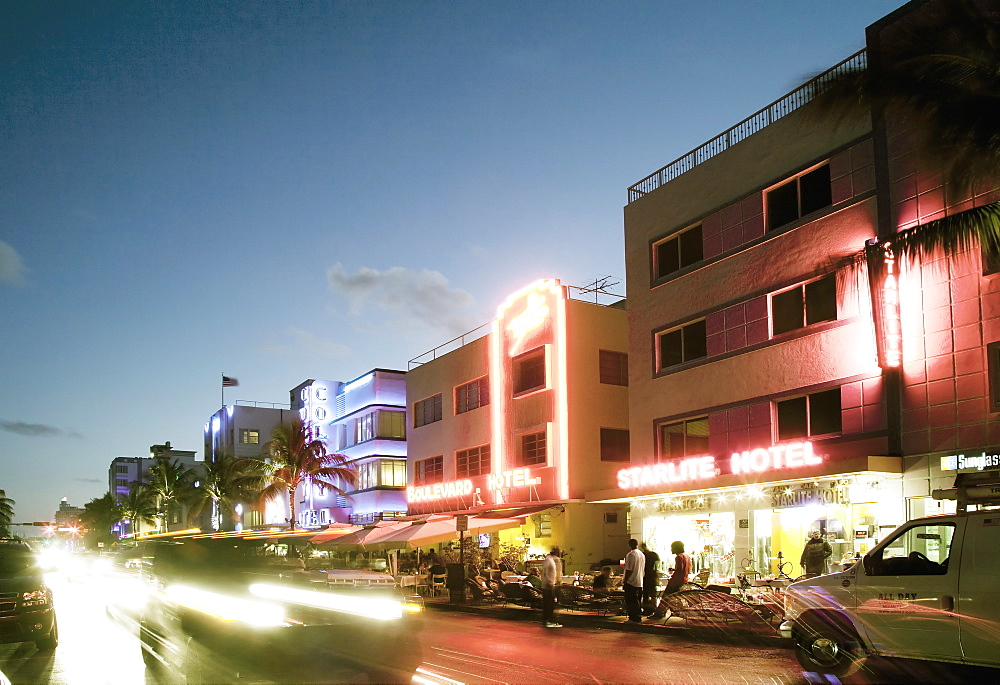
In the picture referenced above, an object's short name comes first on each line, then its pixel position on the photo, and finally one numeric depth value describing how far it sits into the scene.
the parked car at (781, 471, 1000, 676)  9.56
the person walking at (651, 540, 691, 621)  19.09
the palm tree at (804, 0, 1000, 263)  14.50
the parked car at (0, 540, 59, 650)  14.37
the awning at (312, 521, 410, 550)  30.84
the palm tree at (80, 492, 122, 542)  155.06
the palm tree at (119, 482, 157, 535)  124.33
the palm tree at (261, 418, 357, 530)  52.44
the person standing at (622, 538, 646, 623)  19.31
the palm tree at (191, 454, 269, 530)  64.19
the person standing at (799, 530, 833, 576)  17.69
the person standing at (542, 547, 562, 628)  19.45
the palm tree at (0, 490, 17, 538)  147.35
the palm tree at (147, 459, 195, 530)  97.12
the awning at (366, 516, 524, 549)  28.92
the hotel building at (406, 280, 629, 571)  31.67
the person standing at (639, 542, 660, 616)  19.98
